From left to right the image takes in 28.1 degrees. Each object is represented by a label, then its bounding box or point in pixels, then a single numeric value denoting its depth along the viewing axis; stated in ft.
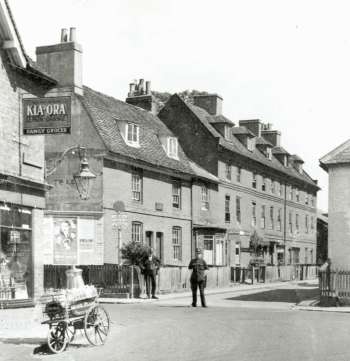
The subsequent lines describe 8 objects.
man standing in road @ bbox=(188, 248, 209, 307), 71.44
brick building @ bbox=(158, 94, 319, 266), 137.90
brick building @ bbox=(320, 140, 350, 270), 80.33
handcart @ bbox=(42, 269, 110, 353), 36.79
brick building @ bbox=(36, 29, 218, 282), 102.63
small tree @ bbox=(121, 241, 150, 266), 88.89
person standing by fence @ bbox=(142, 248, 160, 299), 84.84
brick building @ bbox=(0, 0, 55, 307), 61.41
